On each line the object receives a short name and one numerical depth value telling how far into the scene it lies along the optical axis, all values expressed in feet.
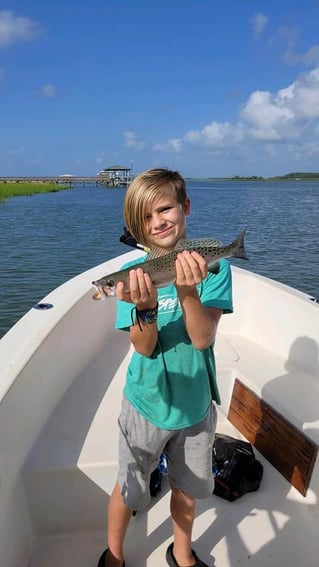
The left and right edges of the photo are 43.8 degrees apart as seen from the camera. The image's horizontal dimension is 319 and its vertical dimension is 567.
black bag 9.16
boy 6.28
